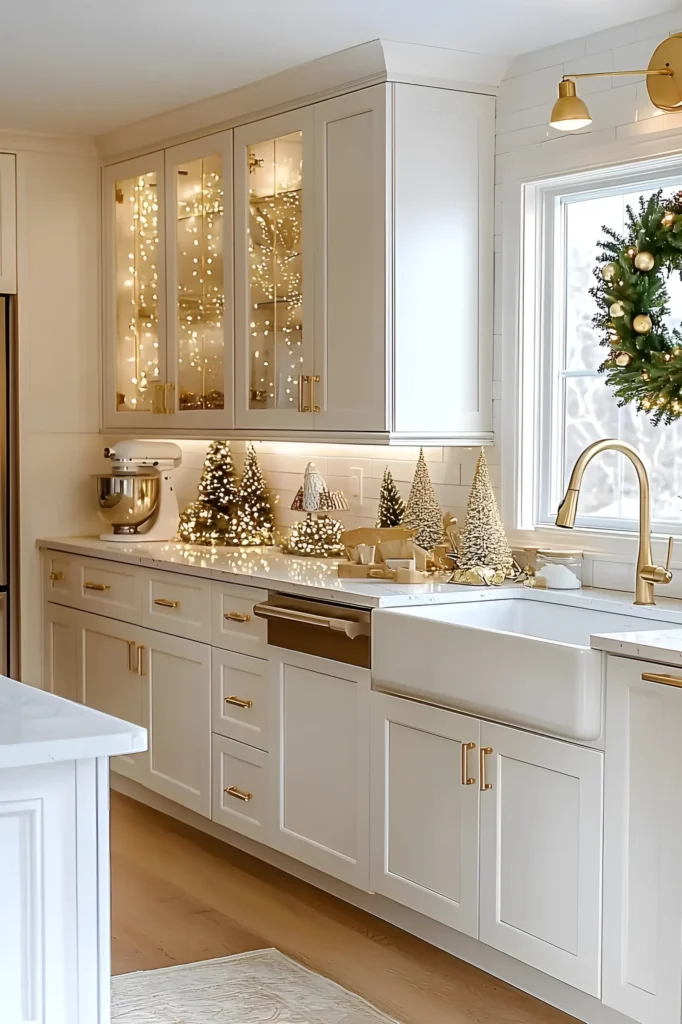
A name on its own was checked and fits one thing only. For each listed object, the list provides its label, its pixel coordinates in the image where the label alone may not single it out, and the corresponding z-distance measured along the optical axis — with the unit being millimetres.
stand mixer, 4930
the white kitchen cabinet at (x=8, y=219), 5074
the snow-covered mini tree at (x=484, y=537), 3732
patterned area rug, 3031
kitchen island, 1886
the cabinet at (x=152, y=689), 4227
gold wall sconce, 3098
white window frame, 3873
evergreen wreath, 3201
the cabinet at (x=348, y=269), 3807
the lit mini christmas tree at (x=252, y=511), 4738
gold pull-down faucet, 3203
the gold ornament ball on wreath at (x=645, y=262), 3232
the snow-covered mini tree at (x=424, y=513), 4039
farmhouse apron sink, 2758
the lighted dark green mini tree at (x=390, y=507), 4195
